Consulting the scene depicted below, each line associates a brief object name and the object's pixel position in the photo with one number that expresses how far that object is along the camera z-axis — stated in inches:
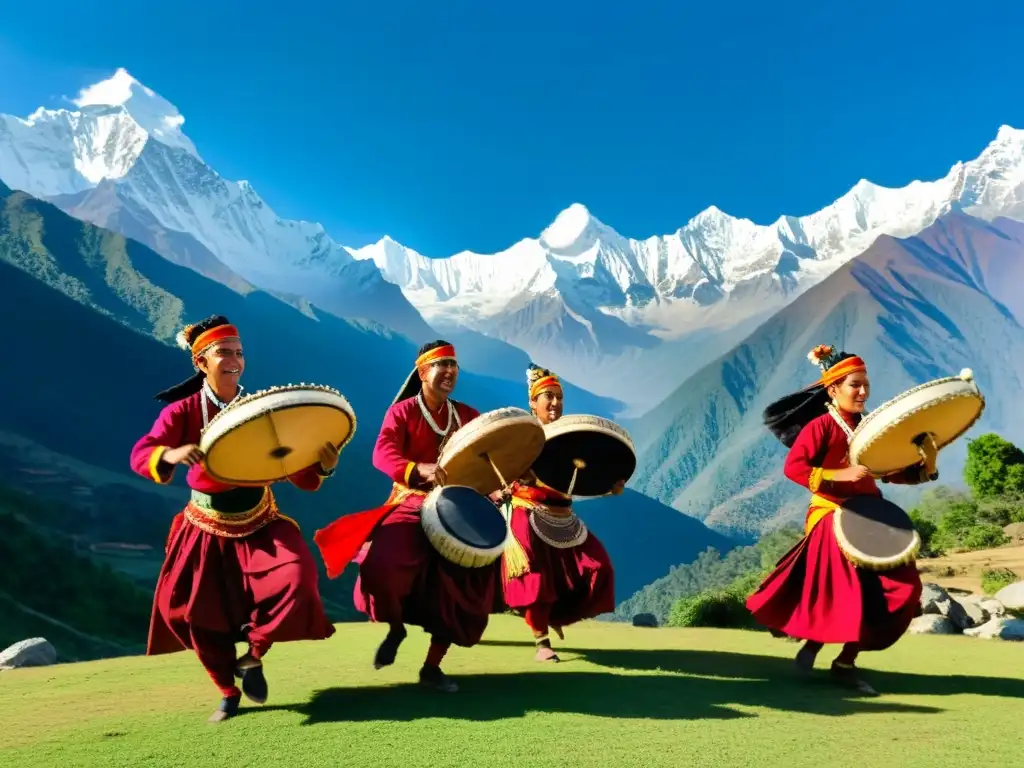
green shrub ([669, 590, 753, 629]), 405.7
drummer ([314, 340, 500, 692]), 194.7
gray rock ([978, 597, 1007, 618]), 425.4
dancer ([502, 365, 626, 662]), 254.4
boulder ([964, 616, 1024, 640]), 341.4
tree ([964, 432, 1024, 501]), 1316.4
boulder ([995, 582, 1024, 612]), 469.9
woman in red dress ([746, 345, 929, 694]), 213.8
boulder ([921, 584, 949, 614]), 393.9
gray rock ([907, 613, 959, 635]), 369.4
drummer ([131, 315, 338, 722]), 175.8
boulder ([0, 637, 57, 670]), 282.2
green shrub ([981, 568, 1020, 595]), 570.9
